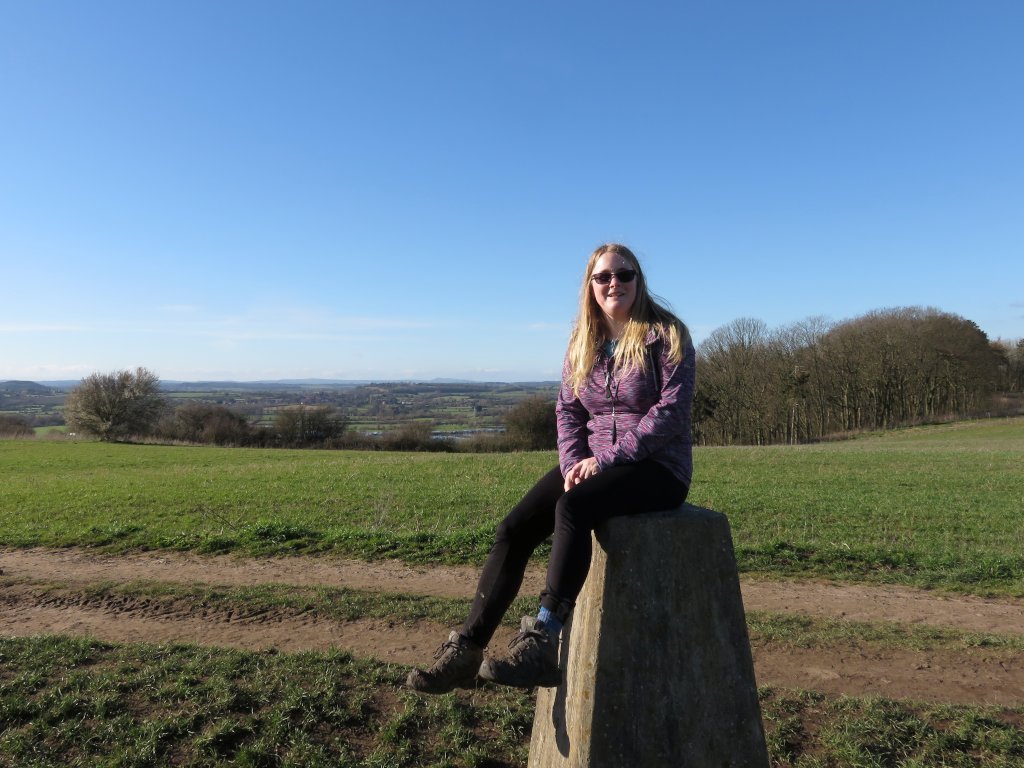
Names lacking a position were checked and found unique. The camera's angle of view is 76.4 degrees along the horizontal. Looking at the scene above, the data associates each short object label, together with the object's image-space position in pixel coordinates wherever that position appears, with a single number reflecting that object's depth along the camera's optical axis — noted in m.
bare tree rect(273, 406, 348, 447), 66.62
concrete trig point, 3.03
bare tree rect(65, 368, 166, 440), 60.16
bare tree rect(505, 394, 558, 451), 57.88
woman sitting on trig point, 3.11
